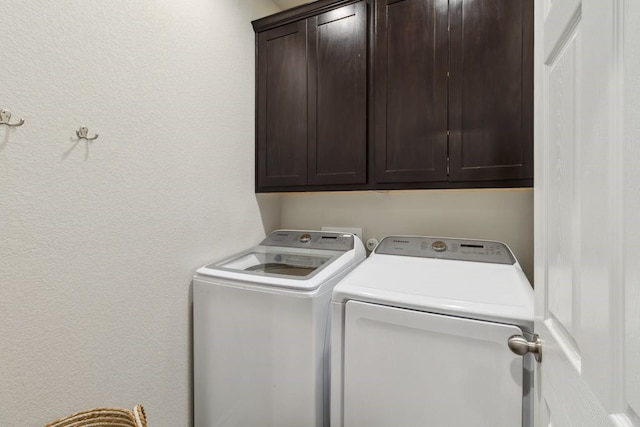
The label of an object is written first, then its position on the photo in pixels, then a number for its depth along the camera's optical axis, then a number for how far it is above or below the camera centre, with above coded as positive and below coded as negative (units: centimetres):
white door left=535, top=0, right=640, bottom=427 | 33 +0
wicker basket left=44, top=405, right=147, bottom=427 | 92 -70
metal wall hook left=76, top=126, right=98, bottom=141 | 100 +28
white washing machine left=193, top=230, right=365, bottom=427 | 116 -58
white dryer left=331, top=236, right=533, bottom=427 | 86 -47
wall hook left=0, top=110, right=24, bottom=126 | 83 +28
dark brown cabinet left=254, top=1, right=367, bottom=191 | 163 +67
